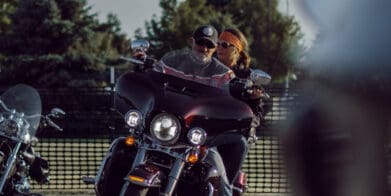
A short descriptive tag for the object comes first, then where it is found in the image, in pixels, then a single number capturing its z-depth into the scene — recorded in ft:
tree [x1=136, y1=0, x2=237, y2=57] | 190.30
